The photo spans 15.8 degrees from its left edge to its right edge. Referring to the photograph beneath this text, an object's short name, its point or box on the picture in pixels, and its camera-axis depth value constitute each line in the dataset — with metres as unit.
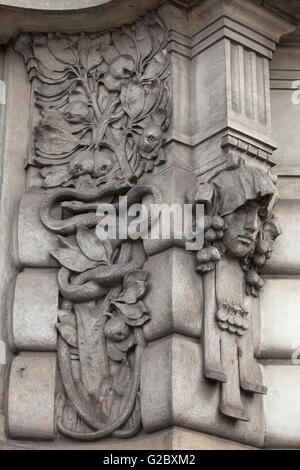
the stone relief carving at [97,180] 5.61
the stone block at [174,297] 5.43
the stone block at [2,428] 5.58
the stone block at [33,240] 5.93
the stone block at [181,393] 5.25
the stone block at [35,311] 5.74
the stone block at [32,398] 5.56
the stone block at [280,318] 5.79
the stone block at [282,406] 5.62
